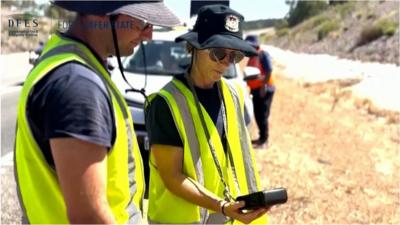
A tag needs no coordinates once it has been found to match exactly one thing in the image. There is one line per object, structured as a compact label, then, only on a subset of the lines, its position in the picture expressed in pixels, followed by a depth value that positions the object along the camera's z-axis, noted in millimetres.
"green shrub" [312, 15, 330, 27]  59112
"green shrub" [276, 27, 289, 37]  74200
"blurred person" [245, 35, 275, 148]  8289
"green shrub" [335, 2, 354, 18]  54669
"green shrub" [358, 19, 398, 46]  36906
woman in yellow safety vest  2338
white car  6031
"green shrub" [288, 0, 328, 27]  61800
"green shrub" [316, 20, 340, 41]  51594
